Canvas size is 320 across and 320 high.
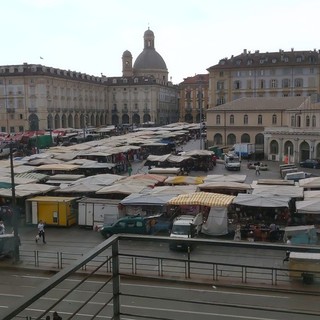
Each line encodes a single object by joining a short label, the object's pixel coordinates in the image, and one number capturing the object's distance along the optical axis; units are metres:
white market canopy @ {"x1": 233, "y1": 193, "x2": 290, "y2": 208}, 21.52
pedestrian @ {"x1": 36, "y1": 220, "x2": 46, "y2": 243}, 20.50
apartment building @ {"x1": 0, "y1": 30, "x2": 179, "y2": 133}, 93.25
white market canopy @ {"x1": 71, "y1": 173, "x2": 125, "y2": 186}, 27.88
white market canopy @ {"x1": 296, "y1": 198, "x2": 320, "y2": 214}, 20.57
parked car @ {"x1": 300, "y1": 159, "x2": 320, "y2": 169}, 44.38
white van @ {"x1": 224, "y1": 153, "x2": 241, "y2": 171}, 42.72
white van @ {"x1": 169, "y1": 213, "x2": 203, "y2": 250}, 19.69
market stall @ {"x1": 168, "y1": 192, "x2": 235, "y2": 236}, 21.30
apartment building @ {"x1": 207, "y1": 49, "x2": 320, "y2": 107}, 84.50
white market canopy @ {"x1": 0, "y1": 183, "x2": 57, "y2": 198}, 24.98
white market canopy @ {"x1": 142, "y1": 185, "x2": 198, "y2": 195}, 24.30
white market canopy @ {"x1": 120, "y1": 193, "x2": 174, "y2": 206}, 22.53
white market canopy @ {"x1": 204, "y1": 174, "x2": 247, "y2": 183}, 28.06
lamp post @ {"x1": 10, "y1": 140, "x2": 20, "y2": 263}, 17.52
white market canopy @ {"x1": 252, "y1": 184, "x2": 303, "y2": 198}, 23.19
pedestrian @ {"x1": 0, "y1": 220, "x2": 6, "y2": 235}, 20.23
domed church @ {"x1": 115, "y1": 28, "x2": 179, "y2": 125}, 121.12
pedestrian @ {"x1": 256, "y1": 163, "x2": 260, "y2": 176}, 40.23
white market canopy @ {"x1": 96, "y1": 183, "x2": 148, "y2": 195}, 25.12
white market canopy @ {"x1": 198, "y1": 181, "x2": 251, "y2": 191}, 26.02
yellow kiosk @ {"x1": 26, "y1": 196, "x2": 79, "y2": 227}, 23.22
